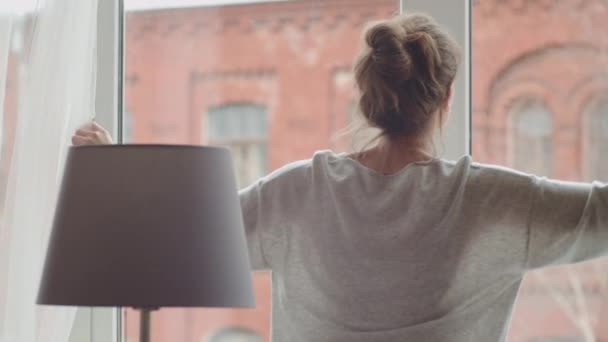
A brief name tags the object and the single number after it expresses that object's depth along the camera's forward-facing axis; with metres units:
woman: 3.33
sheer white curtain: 3.78
